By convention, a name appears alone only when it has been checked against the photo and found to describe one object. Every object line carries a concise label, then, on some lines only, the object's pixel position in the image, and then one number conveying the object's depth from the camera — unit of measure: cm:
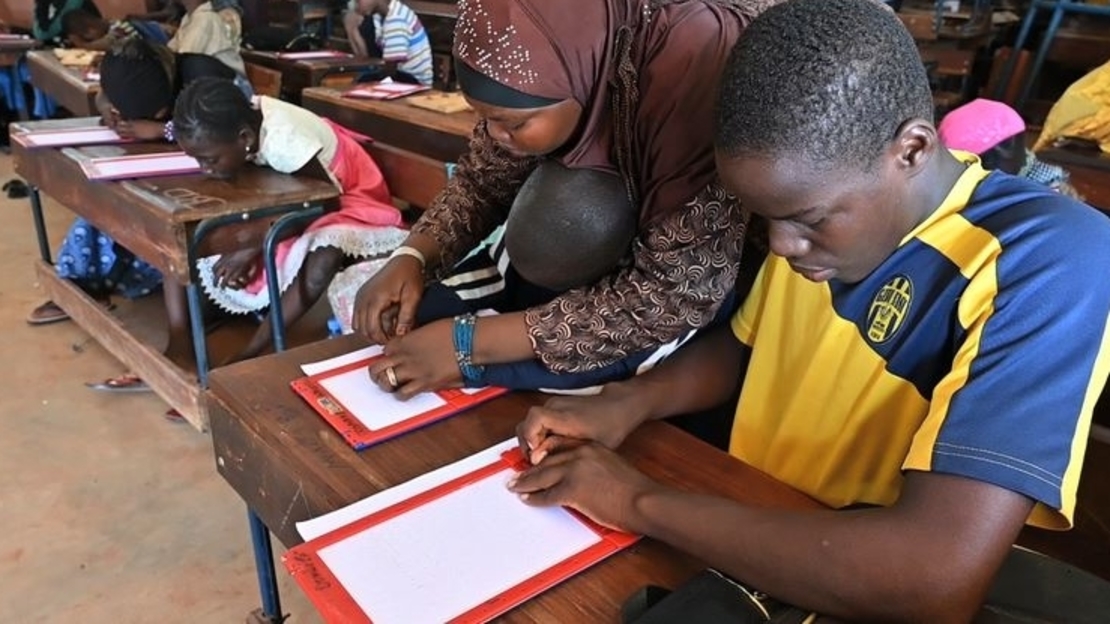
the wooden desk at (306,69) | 438
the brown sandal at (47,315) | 319
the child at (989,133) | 167
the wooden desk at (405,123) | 252
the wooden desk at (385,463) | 83
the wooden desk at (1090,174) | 222
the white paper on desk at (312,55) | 475
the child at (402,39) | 455
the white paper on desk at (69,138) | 260
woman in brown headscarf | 98
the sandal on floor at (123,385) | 274
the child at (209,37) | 447
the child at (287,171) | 231
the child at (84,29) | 588
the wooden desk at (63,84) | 373
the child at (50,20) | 604
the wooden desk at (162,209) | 207
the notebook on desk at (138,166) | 230
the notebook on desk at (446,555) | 78
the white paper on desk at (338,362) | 119
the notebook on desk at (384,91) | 300
